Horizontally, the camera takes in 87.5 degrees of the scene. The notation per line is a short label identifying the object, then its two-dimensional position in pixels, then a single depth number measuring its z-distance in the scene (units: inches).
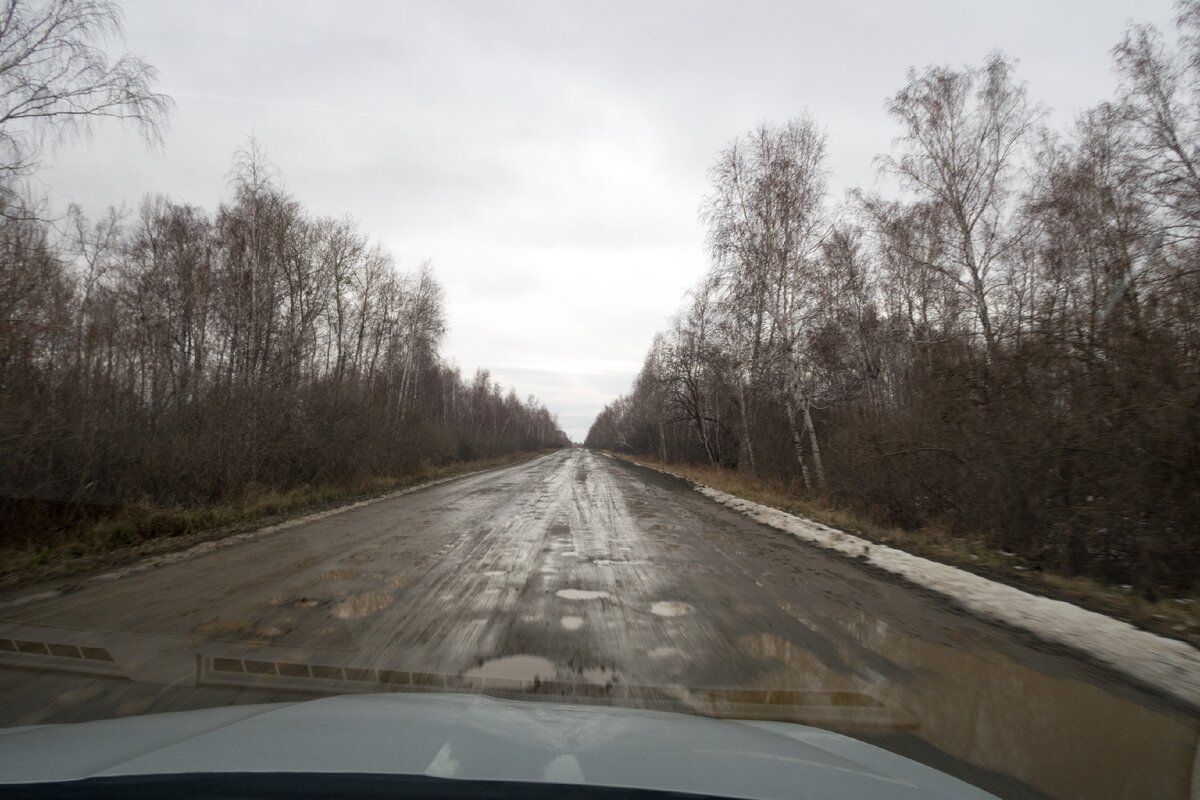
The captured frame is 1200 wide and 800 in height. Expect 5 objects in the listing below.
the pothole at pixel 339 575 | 286.7
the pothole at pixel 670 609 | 237.1
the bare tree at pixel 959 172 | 725.9
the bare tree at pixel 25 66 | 357.7
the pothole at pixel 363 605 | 228.2
